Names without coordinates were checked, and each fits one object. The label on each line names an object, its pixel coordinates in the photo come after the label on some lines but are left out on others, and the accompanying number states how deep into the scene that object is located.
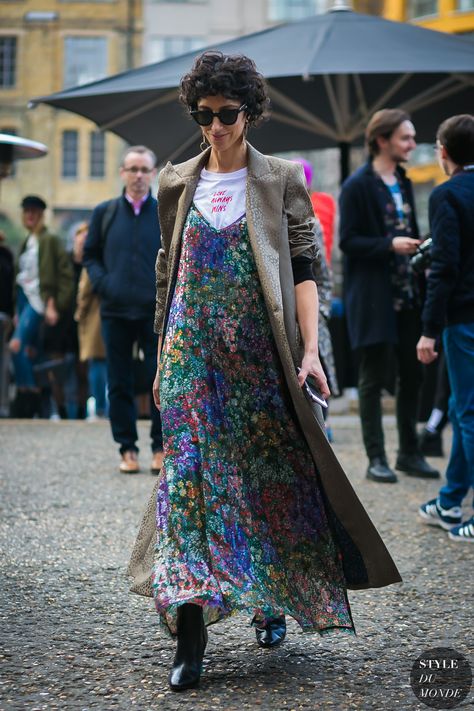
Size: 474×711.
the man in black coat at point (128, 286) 8.36
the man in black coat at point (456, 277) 6.01
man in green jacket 12.27
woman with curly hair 3.90
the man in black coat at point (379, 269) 7.99
